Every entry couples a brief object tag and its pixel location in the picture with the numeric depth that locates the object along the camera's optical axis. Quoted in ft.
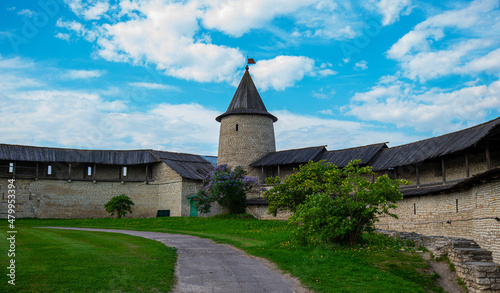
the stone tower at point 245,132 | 126.31
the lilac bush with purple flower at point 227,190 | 105.19
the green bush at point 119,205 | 111.86
